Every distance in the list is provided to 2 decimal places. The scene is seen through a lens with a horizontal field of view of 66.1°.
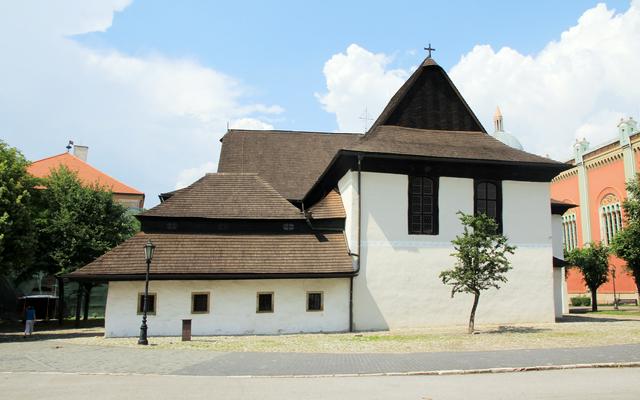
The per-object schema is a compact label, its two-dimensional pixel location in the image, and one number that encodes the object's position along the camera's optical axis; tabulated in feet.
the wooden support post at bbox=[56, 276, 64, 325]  96.73
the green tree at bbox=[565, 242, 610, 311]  136.26
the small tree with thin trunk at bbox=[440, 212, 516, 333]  58.80
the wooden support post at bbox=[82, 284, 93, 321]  99.88
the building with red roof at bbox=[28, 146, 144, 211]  152.76
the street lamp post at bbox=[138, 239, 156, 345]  55.77
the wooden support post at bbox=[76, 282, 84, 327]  94.77
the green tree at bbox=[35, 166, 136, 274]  93.35
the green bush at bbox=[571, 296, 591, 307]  160.97
